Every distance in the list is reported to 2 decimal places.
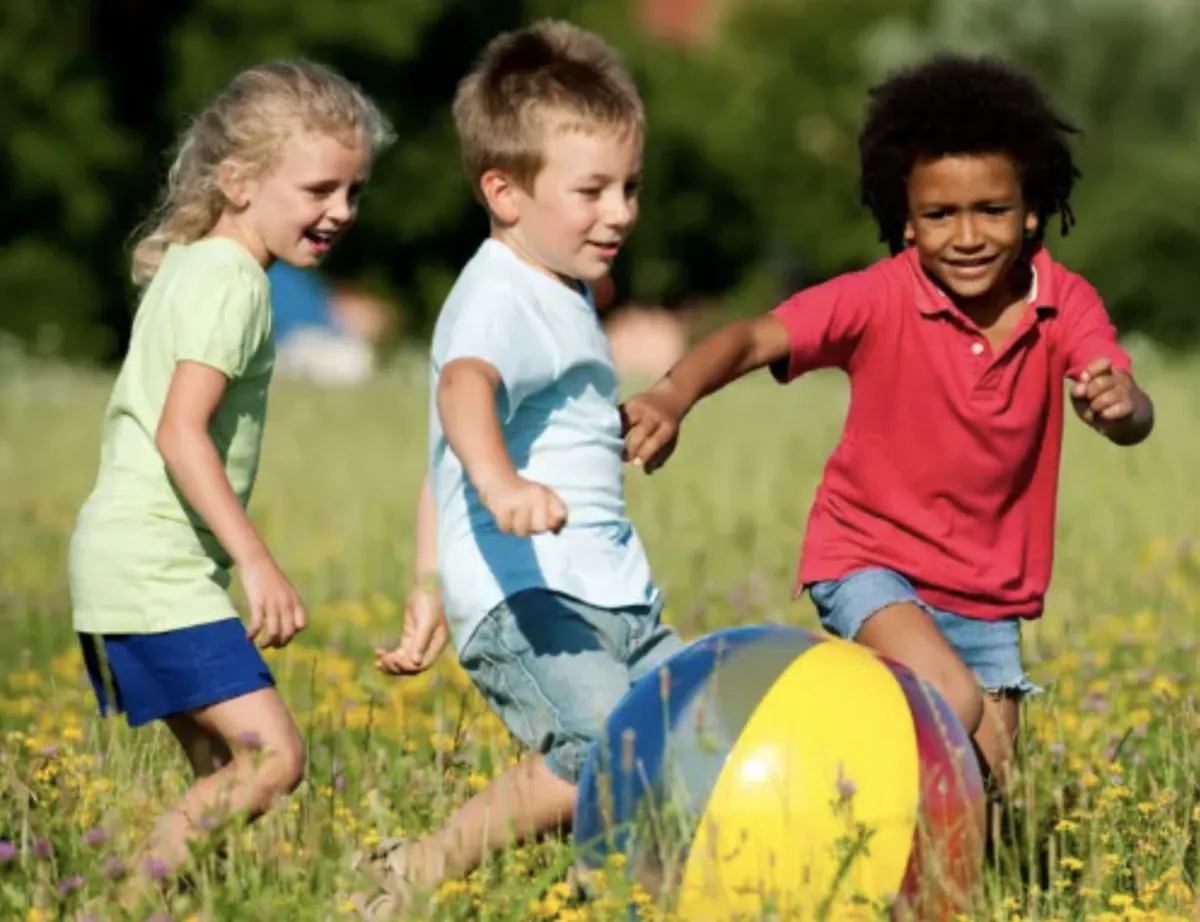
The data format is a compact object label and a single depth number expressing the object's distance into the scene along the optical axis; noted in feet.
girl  34.35
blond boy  34.50
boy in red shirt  38.96
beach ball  30.22
